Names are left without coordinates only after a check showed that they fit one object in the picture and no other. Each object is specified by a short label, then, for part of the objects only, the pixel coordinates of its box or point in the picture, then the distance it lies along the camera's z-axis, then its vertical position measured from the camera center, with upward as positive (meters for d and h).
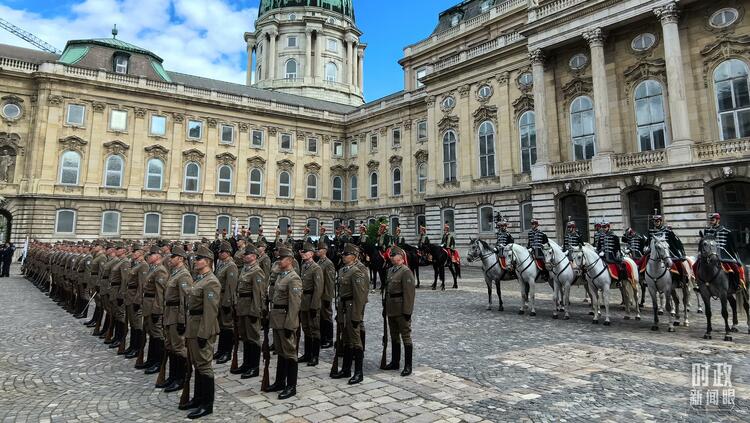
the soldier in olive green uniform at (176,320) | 5.77 -0.87
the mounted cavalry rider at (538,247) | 12.12 +0.25
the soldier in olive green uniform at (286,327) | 5.73 -0.99
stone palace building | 20.64 +8.85
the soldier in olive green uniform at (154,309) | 6.78 -0.86
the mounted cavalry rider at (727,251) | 8.99 +0.08
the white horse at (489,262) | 12.62 -0.20
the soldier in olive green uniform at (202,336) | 5.09 -0.98
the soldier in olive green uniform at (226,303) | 6.97 -0.78
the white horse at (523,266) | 11.91 -0.30
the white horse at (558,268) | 11.34 -0.35
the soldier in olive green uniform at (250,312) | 6.53 -0.87
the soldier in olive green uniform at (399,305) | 6.66 -0.79
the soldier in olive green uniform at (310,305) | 6.90 -0.82
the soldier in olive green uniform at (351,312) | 6.46 -0.89
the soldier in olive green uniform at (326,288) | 7.75 -0.60
